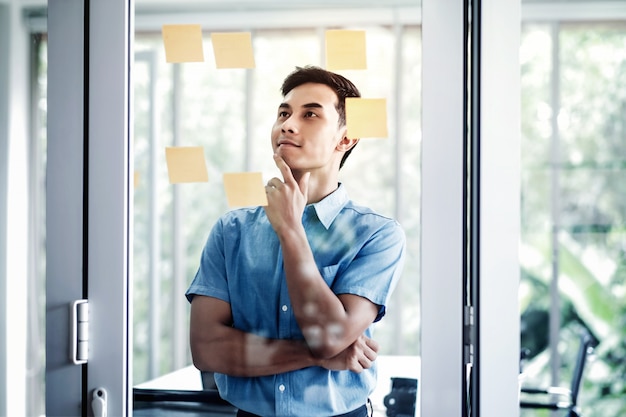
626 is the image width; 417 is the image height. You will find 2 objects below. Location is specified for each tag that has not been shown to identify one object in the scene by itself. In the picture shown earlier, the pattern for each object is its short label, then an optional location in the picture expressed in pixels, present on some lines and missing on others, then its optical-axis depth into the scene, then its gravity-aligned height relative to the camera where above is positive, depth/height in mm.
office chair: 2205 -720
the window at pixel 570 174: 2850 +210
